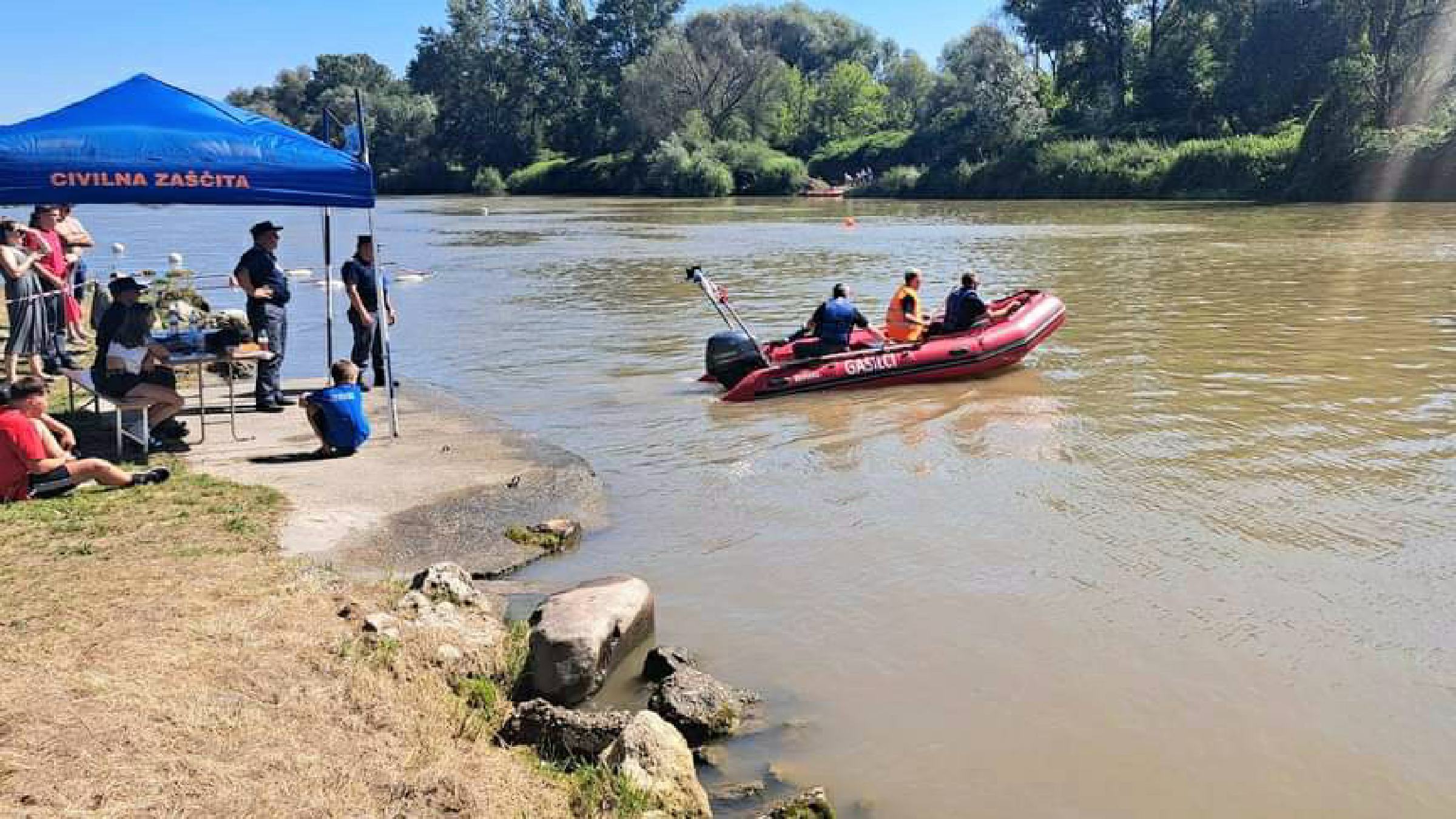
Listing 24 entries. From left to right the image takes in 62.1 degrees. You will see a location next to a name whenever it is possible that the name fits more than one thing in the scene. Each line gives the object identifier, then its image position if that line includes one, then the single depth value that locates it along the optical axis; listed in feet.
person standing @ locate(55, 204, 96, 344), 38.63
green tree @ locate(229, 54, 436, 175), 306.14
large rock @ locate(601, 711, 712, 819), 13.01
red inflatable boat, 37.45
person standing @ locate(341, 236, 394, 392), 34.12
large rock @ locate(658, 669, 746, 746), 15.20
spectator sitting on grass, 21.86
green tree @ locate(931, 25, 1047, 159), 192.75
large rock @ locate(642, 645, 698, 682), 16.74
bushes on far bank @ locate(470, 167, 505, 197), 274.57
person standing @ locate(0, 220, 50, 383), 31.53
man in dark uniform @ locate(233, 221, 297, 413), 30.32
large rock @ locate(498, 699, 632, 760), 14.28
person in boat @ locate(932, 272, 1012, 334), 40.70
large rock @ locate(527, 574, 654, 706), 16.10
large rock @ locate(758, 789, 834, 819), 12.91
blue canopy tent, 25.12
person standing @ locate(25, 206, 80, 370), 34.37
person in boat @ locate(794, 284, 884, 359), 38.14
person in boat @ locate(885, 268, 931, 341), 40.50
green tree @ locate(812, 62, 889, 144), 271.69
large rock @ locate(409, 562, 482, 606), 17.79
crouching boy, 26.68
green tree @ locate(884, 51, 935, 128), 266.57
